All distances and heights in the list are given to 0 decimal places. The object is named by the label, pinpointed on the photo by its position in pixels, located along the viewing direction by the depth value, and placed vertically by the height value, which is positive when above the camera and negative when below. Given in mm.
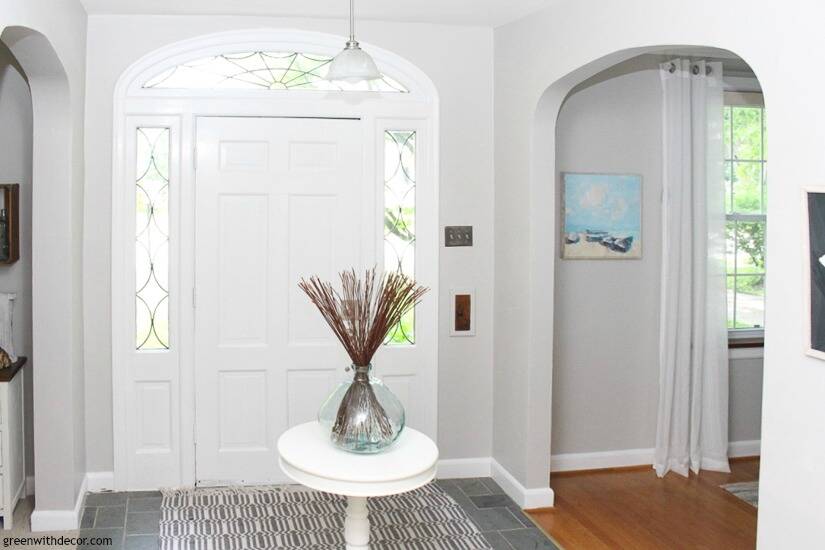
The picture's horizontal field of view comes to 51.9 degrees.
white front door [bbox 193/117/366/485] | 4512 -30
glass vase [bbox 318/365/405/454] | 3039 -572
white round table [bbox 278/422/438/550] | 2854 -720
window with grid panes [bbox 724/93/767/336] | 5105 +392
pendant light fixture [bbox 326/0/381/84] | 3215 +738
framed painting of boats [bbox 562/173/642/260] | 4770 +246
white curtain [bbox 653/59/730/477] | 4766 +61
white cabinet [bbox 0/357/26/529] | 3875 -839
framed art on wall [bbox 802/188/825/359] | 2266 -24
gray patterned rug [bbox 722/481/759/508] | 4477 -1255
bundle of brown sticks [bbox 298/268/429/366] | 3049 -213
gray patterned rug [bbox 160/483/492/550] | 3842 -1261
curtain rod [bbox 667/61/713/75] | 4805 +1084
